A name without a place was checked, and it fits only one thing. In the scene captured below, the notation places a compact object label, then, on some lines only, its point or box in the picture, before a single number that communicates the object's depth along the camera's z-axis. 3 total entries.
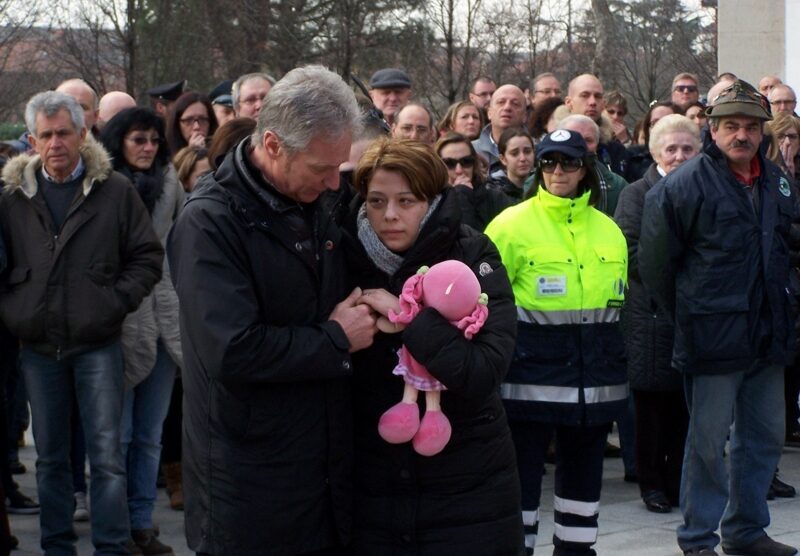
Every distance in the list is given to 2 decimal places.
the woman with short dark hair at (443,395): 3.94
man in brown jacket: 6.23
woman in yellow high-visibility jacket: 5.90
